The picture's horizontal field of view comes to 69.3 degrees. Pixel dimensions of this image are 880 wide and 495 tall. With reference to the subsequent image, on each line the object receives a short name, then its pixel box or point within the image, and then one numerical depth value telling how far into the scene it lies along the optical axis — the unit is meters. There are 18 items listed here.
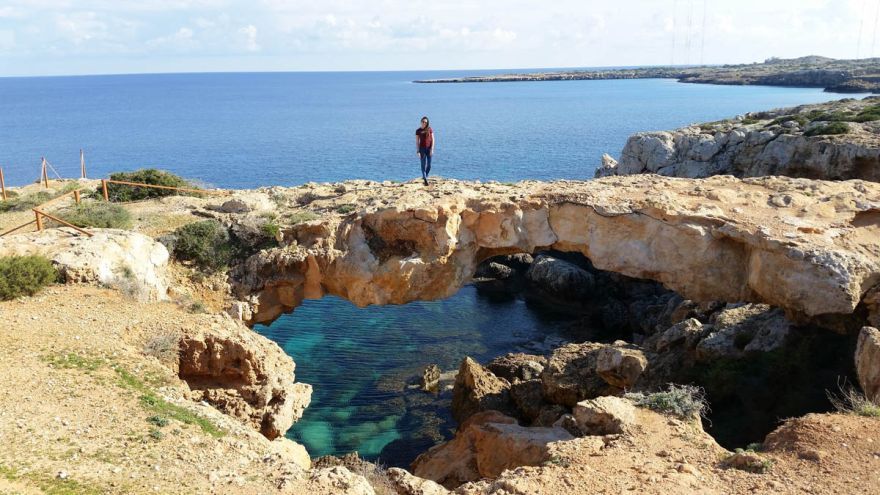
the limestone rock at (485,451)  15.56
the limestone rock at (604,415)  12.74
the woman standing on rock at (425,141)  20.08
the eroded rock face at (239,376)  13.71
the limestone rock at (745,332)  18.50
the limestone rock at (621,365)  19.56
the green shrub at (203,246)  18.27
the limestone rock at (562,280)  35.84
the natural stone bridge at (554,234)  16.91
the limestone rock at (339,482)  9.63
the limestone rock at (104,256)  14.78
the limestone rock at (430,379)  25.17
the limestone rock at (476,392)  21.98
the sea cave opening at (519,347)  17.38
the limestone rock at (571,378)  20.52
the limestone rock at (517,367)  24.20
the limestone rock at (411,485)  11.40
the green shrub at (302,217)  19.20
